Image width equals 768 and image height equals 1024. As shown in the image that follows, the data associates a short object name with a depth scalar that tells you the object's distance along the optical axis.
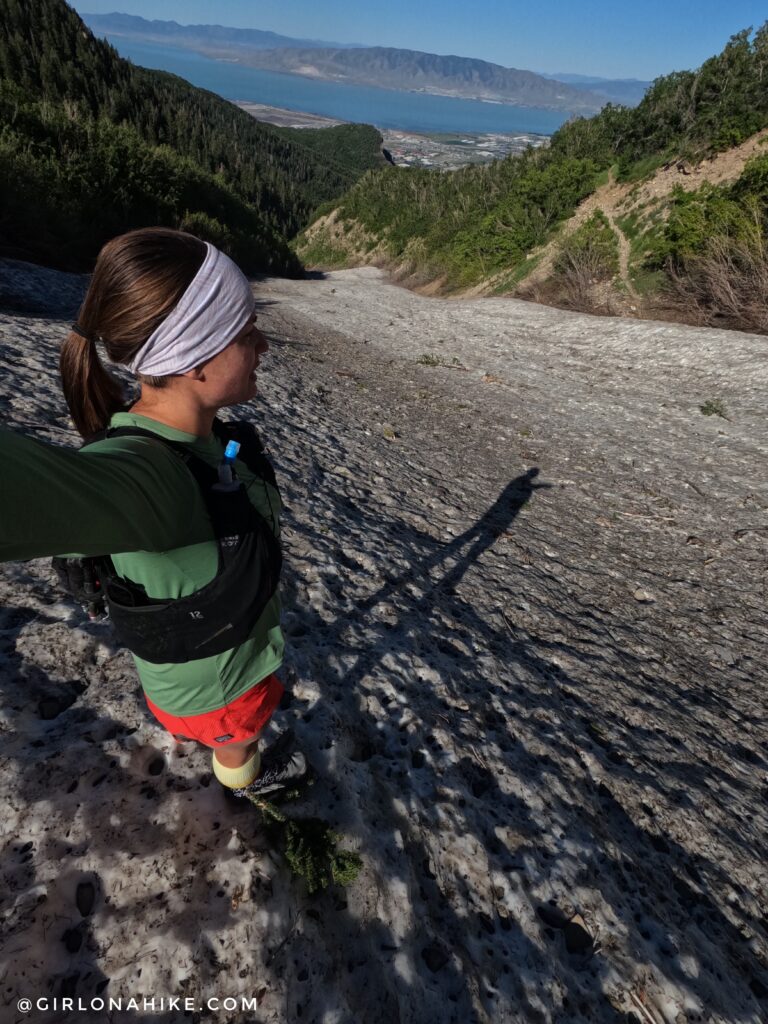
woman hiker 1.21
